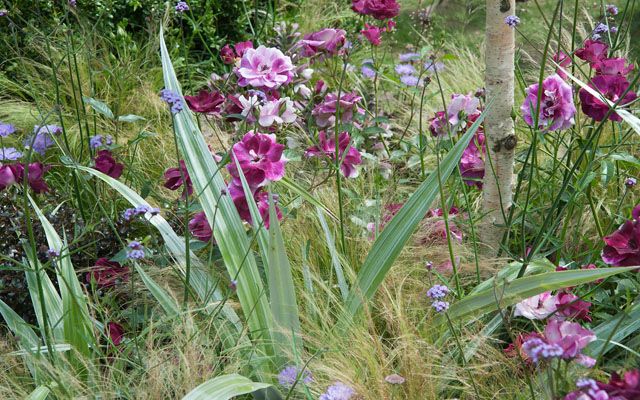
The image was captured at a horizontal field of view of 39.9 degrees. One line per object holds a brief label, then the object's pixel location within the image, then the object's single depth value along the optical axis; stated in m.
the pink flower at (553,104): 2.16
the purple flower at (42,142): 2.80
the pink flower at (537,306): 1.97
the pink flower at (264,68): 2.43
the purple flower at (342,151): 2.42
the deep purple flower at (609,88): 2.08
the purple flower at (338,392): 1.57
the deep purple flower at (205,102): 2.34
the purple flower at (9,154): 2.63
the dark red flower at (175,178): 2.26
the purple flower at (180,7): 2.38
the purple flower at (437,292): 1.58
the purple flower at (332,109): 2.63
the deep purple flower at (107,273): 2.24
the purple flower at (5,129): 2.77
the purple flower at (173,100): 1.70
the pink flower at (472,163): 2.56
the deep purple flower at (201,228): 2.16
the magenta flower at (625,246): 1.80
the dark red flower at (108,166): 2.40
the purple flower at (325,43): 2.95
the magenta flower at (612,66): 2.19
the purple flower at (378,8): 3.05
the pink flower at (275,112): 2.33
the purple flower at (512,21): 2.04
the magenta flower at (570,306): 1.89
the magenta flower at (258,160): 2.09
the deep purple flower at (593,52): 2.28
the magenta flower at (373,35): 3.25
